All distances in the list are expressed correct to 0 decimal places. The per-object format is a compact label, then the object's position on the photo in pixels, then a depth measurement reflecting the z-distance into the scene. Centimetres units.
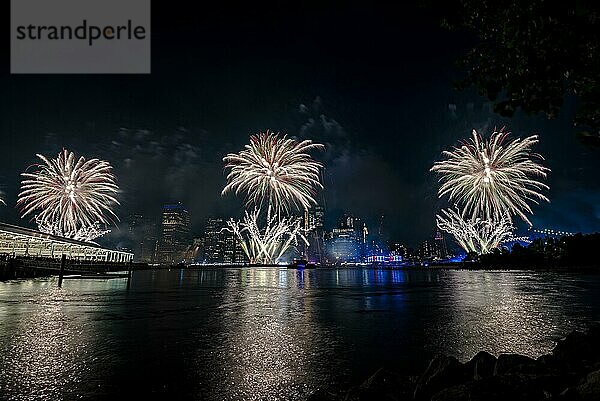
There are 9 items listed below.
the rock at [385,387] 679
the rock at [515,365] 726
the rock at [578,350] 862
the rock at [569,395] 555
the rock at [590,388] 541
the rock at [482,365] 785
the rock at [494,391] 586
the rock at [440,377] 704
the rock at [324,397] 716
